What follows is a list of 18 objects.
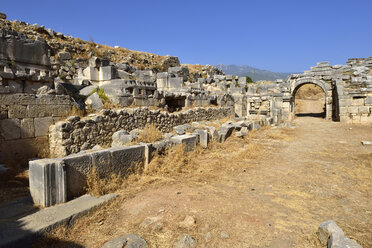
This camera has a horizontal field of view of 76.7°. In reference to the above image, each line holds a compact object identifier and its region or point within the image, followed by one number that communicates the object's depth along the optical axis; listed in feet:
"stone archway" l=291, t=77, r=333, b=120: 57.06
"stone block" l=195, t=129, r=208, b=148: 24.07
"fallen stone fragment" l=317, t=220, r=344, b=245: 8.44
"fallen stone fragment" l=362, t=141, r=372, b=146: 26.21
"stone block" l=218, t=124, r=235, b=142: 27.54
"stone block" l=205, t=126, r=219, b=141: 26.25
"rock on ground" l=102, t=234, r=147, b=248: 8.74
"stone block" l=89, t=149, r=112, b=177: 13.00
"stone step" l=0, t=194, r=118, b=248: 8.41
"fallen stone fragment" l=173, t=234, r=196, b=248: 8.80
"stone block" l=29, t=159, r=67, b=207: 10.73
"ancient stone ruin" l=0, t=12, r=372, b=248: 12.40
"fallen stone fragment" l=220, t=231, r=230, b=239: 9.33
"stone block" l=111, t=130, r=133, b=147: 18.90
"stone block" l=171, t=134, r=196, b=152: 20.39
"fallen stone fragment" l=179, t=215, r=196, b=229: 10.08
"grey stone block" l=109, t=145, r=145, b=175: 14.17
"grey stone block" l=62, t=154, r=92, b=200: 11.66
